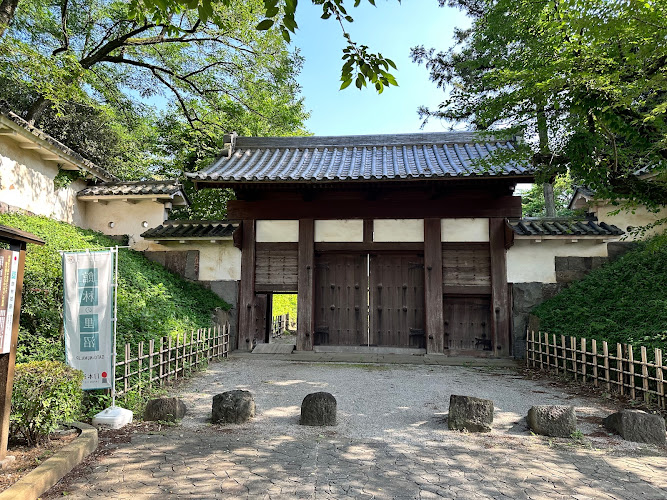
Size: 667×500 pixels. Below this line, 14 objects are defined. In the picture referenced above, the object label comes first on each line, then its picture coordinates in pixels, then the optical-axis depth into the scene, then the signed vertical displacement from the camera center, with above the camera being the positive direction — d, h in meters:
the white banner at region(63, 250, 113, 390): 5.00 -0.33
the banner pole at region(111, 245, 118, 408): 4.93 -1.04
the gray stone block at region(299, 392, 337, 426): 4.84 -1.50
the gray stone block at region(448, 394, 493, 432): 4.66 -1.51
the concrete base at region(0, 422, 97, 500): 2.96 -1.51
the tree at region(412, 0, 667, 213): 4.71 +2.80
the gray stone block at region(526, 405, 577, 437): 4.48 -1.52
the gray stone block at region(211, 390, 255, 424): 4.89 -1.48
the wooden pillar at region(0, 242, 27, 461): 3.51 -0.80
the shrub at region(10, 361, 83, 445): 3.79 -1.07
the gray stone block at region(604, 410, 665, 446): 4.30 -1.53
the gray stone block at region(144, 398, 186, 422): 4.91 -1.50
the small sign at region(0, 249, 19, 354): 3.58 -0.04
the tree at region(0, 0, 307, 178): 11.08 +7.12
